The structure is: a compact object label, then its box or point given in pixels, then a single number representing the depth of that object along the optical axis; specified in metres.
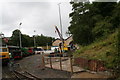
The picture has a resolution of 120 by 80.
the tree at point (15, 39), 49.66
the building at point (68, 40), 41.65
